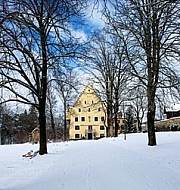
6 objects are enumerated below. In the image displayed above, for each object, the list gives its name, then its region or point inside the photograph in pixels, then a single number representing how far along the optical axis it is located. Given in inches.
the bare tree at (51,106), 1621.6
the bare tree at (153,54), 666.2
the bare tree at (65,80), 618.4
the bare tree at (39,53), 271.1
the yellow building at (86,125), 2898.6
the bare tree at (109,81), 1462.8
